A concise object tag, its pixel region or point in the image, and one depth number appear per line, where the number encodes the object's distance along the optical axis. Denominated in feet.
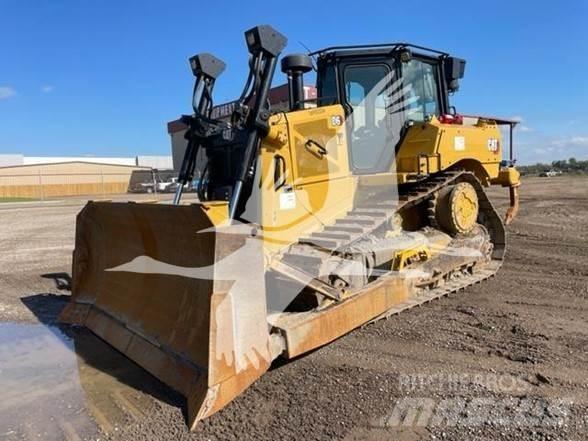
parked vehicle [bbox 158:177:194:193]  144.66
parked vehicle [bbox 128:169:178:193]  146.20
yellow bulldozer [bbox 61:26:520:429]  12.17
